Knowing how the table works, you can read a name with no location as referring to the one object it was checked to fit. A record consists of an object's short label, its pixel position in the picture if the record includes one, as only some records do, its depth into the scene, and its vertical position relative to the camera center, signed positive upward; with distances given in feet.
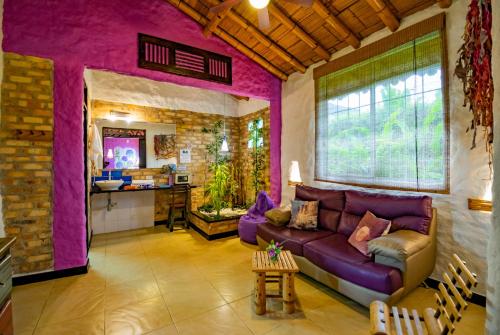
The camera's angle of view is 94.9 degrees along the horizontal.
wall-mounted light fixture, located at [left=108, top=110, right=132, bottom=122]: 14.94 +3.64
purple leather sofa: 6.49 -2.76
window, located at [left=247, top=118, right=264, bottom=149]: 17.89 +2.85
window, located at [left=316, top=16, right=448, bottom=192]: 8.27 +1.98
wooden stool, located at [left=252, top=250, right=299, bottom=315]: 6.70 -3.40
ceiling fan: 7.14 +5.32
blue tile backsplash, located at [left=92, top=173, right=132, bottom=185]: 14.40 -0.47
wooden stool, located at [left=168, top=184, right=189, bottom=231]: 15.02 -2.46
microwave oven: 16.24 -0.60
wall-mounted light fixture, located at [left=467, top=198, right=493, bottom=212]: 7.13 -1.25
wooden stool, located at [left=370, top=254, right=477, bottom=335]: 3.76 -2.77
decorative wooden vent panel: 10.68 +5.56
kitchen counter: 13.09 -1.14
